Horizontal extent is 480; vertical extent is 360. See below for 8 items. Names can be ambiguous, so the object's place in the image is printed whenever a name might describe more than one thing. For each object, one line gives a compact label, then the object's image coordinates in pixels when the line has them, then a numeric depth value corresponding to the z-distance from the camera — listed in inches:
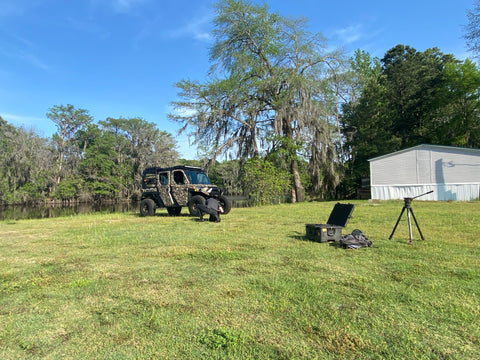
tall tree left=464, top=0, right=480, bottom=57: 795.8
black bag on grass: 220.8
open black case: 243.0
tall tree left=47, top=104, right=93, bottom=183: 1937.0
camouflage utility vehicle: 484.7
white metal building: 812.0
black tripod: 234.3
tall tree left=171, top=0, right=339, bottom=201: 860.6
